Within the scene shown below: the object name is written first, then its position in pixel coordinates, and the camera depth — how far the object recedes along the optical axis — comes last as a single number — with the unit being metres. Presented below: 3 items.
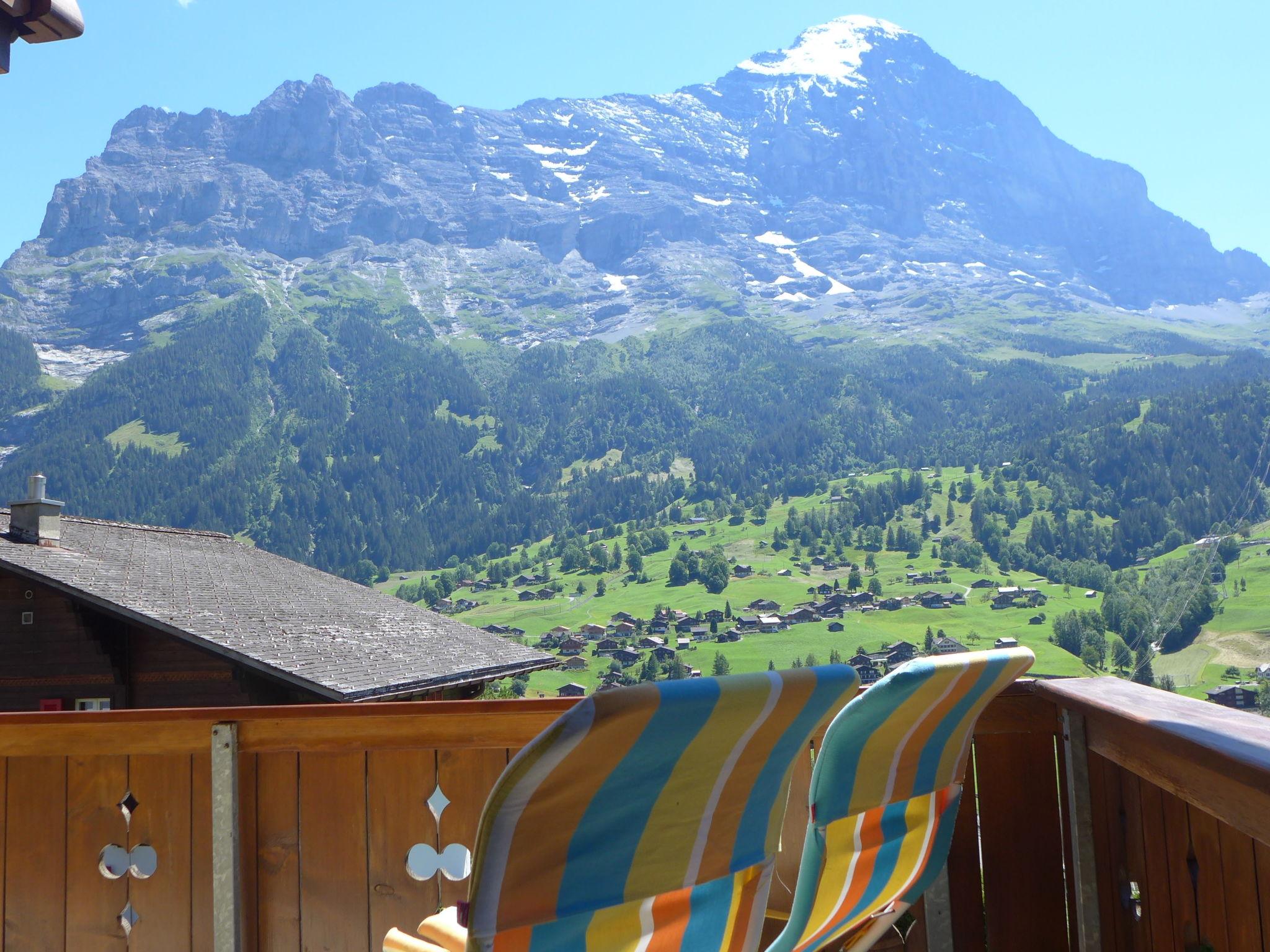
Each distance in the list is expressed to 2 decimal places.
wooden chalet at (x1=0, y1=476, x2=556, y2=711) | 11.52
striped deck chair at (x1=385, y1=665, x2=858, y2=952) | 1.23
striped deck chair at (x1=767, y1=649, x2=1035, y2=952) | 1.82
